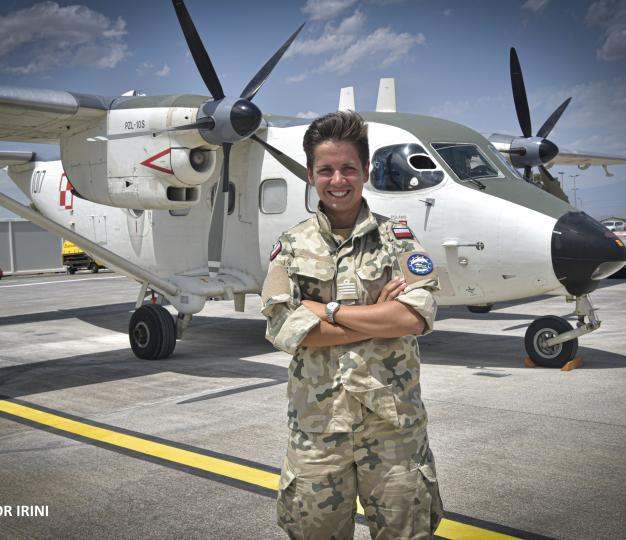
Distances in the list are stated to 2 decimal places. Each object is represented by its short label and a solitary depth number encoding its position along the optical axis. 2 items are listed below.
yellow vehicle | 30.77
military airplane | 8.02
